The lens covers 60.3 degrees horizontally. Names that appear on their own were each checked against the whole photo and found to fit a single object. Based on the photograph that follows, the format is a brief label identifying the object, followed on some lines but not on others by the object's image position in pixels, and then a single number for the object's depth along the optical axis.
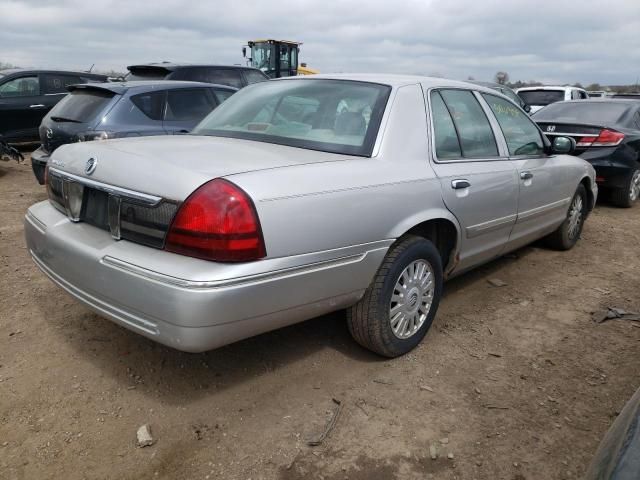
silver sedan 2.25
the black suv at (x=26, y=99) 10.12
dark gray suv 5.77
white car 13.65
